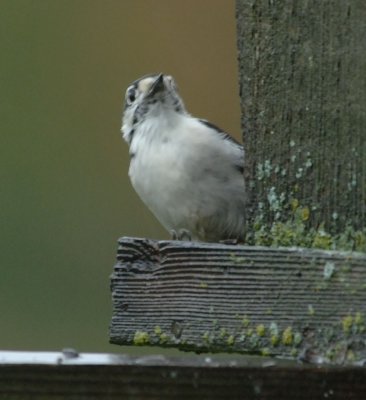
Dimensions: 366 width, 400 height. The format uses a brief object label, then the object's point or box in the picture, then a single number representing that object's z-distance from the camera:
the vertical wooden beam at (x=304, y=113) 5.71
